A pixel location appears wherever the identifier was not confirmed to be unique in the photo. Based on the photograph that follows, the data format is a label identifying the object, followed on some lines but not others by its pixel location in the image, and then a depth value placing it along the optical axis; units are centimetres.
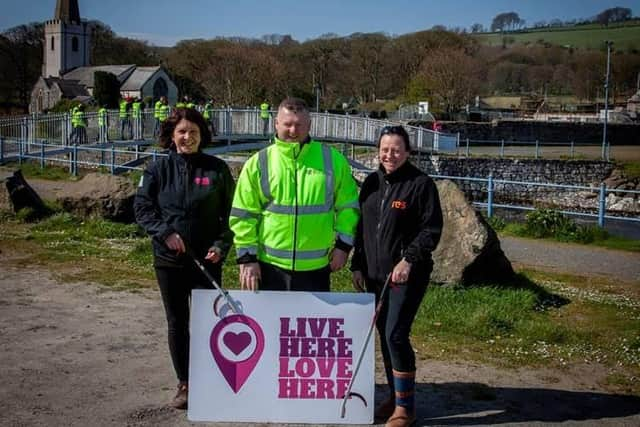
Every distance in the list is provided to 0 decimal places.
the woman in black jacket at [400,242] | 458
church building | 6894
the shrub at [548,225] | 1404
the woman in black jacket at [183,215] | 489
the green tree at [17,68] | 7569
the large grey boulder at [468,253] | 828
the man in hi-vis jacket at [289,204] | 459
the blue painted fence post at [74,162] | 2179
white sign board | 471
